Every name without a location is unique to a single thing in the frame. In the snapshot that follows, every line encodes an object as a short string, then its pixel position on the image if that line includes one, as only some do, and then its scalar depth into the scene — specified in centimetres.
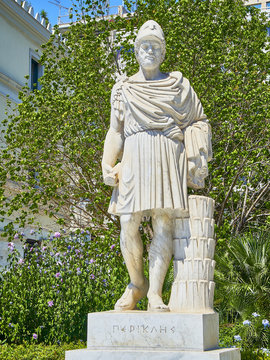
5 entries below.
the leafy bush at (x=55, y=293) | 923
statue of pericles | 557
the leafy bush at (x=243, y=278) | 984
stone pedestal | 499
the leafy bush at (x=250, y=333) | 894
